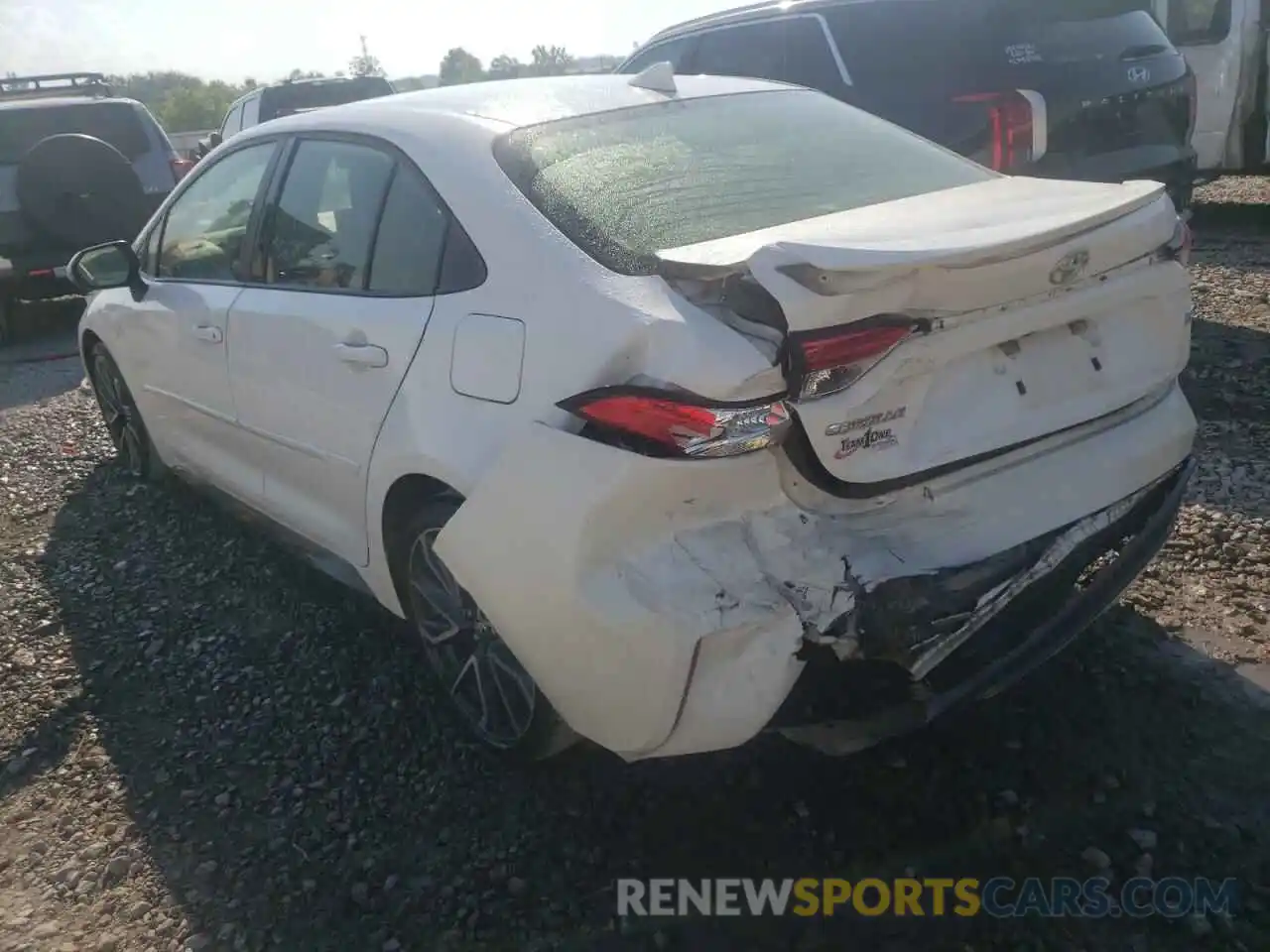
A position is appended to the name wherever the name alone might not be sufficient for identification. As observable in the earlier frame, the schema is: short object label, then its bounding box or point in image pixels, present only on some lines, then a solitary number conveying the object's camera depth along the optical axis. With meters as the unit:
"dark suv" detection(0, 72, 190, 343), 7.92
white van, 8.95
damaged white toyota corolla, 2.22
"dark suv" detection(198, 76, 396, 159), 13.19
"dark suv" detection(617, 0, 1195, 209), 5.97
